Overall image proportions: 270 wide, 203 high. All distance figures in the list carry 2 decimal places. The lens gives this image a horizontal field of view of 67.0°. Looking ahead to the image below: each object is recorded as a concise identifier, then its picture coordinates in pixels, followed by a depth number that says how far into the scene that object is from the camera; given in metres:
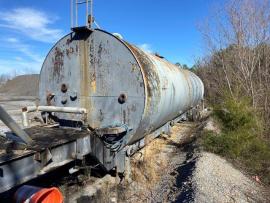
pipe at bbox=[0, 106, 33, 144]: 2.18
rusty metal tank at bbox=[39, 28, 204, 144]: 3.78
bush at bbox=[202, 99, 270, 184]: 5.13
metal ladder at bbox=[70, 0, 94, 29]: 3.92
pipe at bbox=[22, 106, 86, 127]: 3.65
